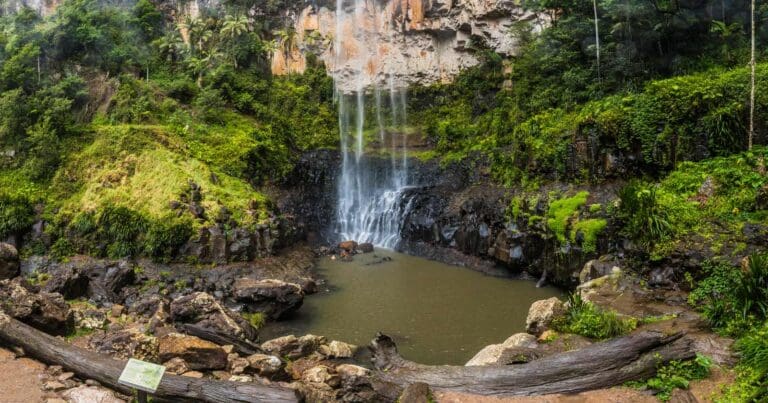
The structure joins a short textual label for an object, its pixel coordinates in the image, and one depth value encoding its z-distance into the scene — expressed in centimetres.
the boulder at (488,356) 854
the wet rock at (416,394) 687
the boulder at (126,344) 821
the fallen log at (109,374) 656
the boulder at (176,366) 777
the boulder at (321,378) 813
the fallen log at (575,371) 700
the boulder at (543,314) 984
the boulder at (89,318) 1034
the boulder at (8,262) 1344
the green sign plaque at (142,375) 577
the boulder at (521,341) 910
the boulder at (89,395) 674
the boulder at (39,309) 888
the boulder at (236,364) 815
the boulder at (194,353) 805
